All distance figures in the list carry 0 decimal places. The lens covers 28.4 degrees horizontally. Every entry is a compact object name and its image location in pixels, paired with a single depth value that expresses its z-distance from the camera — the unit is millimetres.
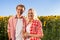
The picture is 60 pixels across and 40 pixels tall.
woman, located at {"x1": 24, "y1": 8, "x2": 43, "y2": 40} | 2957
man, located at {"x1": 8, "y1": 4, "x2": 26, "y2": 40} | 3004
